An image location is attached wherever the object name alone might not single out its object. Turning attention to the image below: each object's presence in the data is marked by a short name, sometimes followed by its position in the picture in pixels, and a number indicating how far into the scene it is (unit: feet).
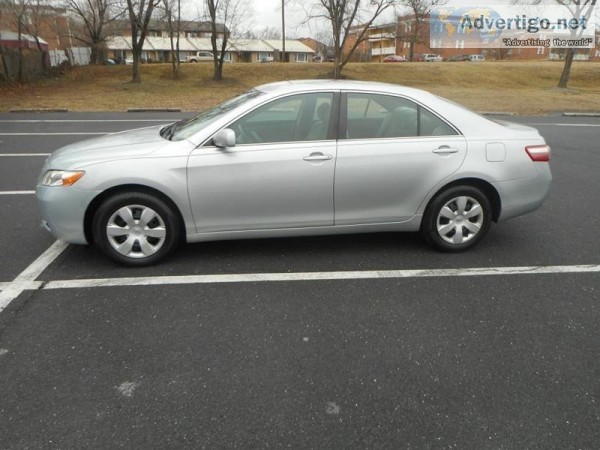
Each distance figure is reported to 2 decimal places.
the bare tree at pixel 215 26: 98.37
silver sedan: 12.32
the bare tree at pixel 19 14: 87.10
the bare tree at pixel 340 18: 100.53
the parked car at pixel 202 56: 241.14
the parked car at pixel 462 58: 225.97
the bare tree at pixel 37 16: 96.31
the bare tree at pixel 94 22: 137.28
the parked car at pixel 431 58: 227.81
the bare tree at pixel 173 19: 99.87
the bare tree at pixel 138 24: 90.84
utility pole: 151.97
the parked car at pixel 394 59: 214.69
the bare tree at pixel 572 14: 88.43
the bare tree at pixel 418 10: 101.17
